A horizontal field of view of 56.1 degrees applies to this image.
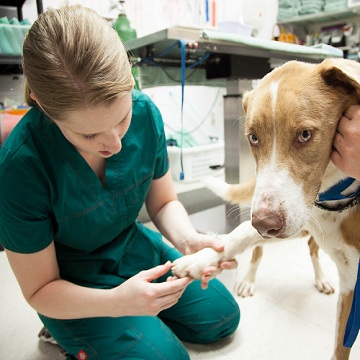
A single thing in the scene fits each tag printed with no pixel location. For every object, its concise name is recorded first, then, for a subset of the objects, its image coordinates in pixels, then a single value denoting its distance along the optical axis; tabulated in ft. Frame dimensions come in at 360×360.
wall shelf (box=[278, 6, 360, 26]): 12.66
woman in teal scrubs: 2.37
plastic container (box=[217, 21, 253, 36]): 6.48
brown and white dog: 2.38
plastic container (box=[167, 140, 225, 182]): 8.82
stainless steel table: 5.17
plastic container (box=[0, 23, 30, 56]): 6.53
